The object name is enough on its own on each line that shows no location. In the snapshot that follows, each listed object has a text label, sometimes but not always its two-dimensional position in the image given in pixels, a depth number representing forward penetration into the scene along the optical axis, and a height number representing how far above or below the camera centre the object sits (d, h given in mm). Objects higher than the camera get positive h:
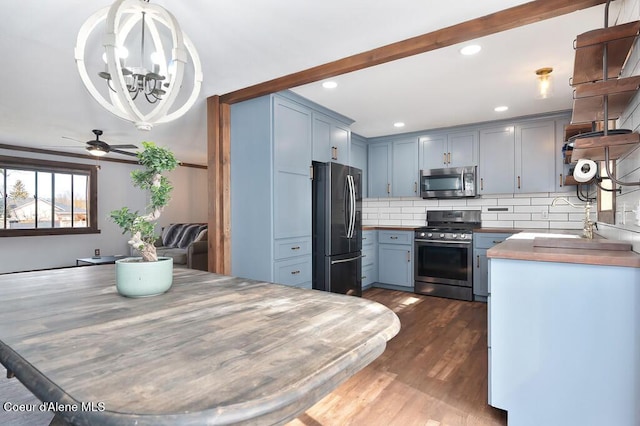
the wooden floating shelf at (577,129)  2465 +629
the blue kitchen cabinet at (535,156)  3854 +650
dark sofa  4672 -498
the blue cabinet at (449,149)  4320 +832
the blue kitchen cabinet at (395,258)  4473 -604
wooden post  3259 +279
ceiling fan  4266 +851
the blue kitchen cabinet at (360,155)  4742 +834
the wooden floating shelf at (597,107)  1547 +517
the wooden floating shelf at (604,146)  1416 +292
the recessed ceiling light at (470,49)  2326 +1138
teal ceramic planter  1239 -234
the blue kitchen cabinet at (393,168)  4734 +654
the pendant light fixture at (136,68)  1160 +601
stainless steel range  4039 -555
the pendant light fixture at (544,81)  2715 +1077
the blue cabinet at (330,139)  3545 +827
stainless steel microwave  4293 +398
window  5520 +296
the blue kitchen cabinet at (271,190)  3037 +225
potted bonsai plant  1240 -52
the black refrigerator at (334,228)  3400 -146
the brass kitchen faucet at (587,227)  2290 -101
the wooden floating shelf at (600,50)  1382 +714
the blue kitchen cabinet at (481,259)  3910 -537
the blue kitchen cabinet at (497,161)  4078 +637
